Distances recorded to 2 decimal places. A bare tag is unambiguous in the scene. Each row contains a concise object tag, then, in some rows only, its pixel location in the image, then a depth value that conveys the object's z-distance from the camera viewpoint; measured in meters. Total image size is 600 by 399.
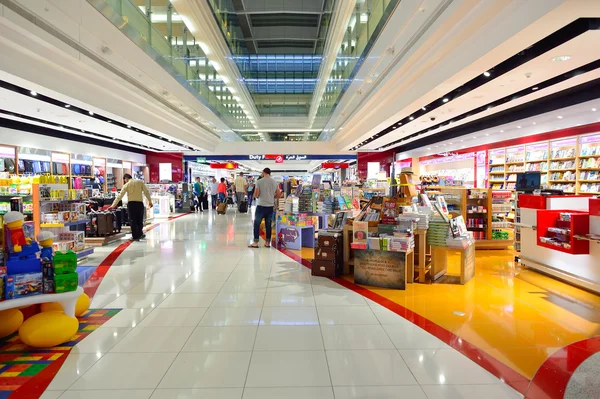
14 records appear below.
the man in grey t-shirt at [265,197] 7.62
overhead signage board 21.12
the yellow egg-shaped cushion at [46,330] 2.98
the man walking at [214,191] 18.58
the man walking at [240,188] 16.92
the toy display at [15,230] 3.05
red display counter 4.69
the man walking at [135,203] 8.43
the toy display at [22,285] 2.98
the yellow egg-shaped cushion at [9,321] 3.14
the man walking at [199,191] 17.59
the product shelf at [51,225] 5.99
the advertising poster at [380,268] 4.69
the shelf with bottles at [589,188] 8.43
